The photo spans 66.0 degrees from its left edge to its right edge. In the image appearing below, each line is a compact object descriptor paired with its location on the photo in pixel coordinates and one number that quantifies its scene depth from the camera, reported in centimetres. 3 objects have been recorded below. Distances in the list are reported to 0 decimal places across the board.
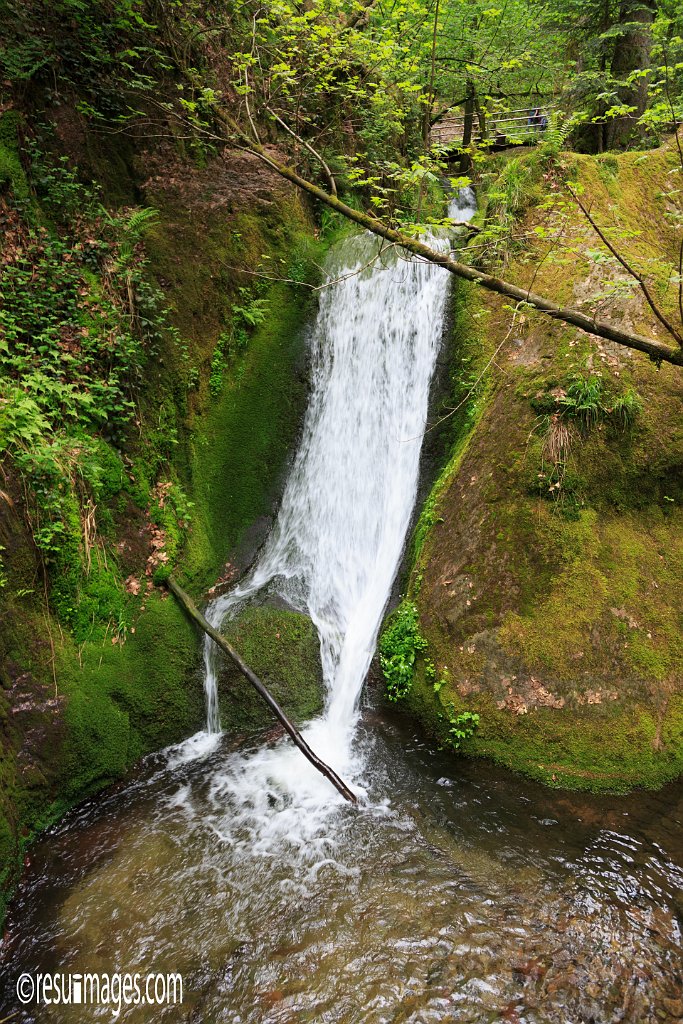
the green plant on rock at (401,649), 561
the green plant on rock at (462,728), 497
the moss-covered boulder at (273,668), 574
